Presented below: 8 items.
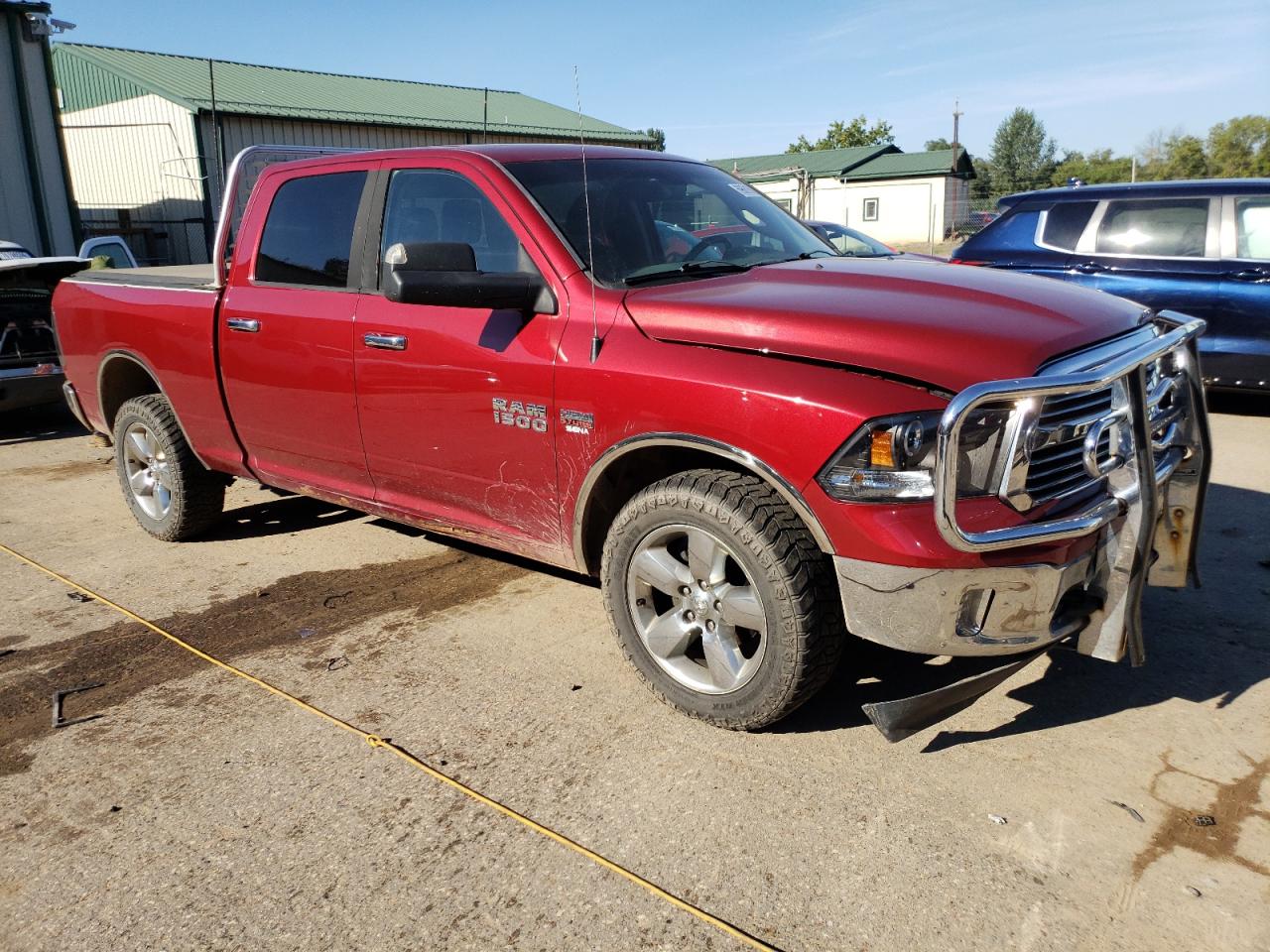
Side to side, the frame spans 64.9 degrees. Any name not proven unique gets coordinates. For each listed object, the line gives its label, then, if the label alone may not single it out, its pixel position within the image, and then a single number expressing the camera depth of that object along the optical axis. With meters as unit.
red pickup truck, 2.73
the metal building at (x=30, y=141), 16.44
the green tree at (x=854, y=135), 67.38
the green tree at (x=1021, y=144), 106.19
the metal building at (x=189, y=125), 22.02
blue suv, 7.53
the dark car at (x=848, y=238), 13.10
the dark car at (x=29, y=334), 8.20
